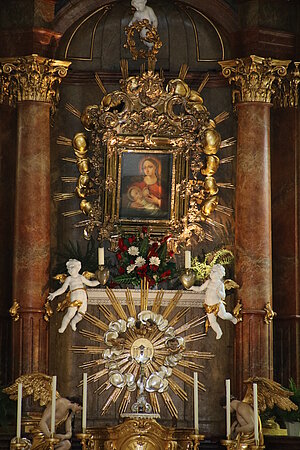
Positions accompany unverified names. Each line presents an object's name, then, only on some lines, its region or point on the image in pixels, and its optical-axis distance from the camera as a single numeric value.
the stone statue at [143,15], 18.33
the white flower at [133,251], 17.98
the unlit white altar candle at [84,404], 15.40
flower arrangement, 17.89
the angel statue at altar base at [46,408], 16.22
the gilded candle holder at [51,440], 15.23
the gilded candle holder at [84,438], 15.31
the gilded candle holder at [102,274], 17.64
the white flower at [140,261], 17.89
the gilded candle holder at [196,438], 15.50
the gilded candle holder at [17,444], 15.16
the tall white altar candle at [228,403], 15.41
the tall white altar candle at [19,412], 15.34
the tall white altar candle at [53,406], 15.38
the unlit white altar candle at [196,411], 15.65
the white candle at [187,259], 17.66
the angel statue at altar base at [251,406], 16.12
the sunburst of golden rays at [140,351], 17.62
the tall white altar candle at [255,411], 15.23
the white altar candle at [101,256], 17.62
